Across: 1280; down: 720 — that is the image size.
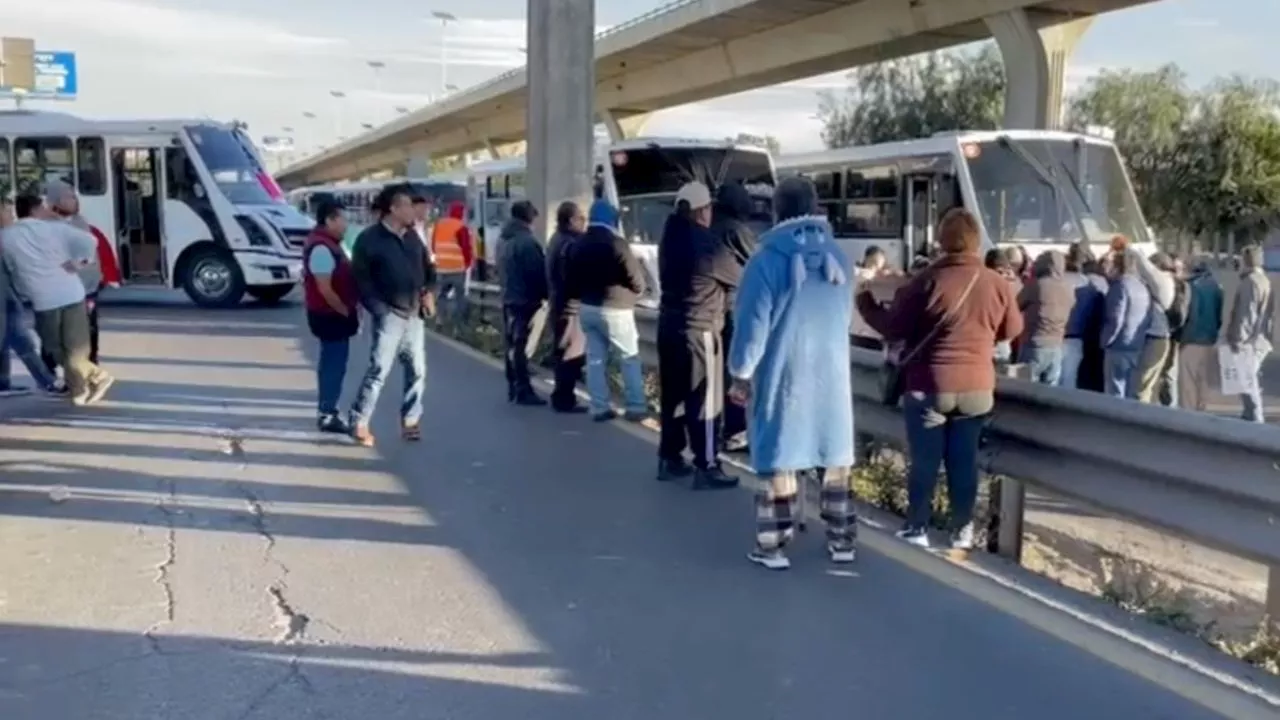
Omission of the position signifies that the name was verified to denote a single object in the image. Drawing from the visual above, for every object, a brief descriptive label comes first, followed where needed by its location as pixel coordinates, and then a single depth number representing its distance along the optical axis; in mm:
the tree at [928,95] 48594
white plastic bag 13594
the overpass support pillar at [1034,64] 30281
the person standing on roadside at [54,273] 11109
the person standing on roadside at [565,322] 11492
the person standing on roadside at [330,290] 9977
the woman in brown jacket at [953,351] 6738
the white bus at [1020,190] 19297
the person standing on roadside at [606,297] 10578
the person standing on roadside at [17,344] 11461
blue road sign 64188
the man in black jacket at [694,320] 8438
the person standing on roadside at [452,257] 19094
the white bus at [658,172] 21797
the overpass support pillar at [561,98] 15234
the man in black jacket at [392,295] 9742
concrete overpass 30500
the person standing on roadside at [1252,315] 13445
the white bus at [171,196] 22656
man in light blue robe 6500
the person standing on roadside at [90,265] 11586
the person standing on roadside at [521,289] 12086
